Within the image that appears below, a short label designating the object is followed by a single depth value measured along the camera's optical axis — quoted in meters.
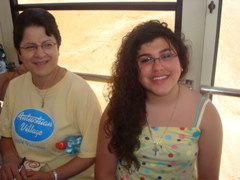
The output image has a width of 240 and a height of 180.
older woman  1.31
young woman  1.15
